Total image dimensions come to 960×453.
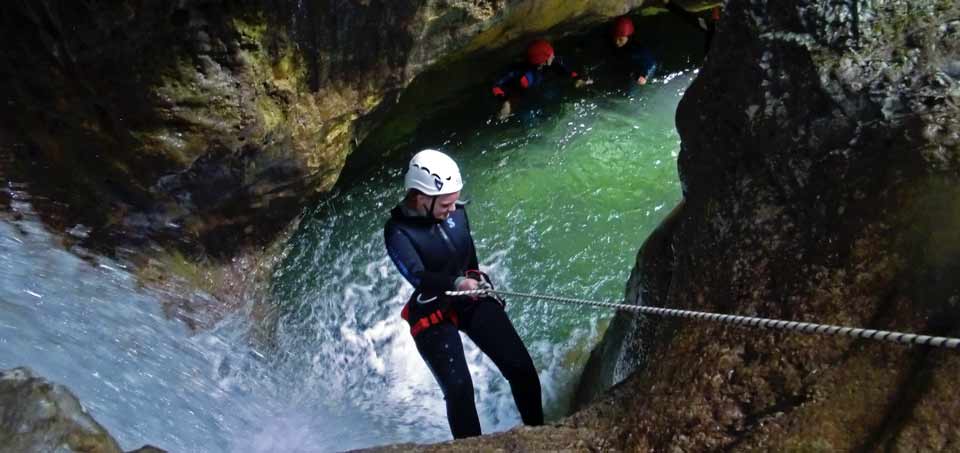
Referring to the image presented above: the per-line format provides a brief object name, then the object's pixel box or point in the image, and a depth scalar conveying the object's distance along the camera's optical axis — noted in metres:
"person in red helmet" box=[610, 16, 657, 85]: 8.12
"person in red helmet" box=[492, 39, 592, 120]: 7.45
